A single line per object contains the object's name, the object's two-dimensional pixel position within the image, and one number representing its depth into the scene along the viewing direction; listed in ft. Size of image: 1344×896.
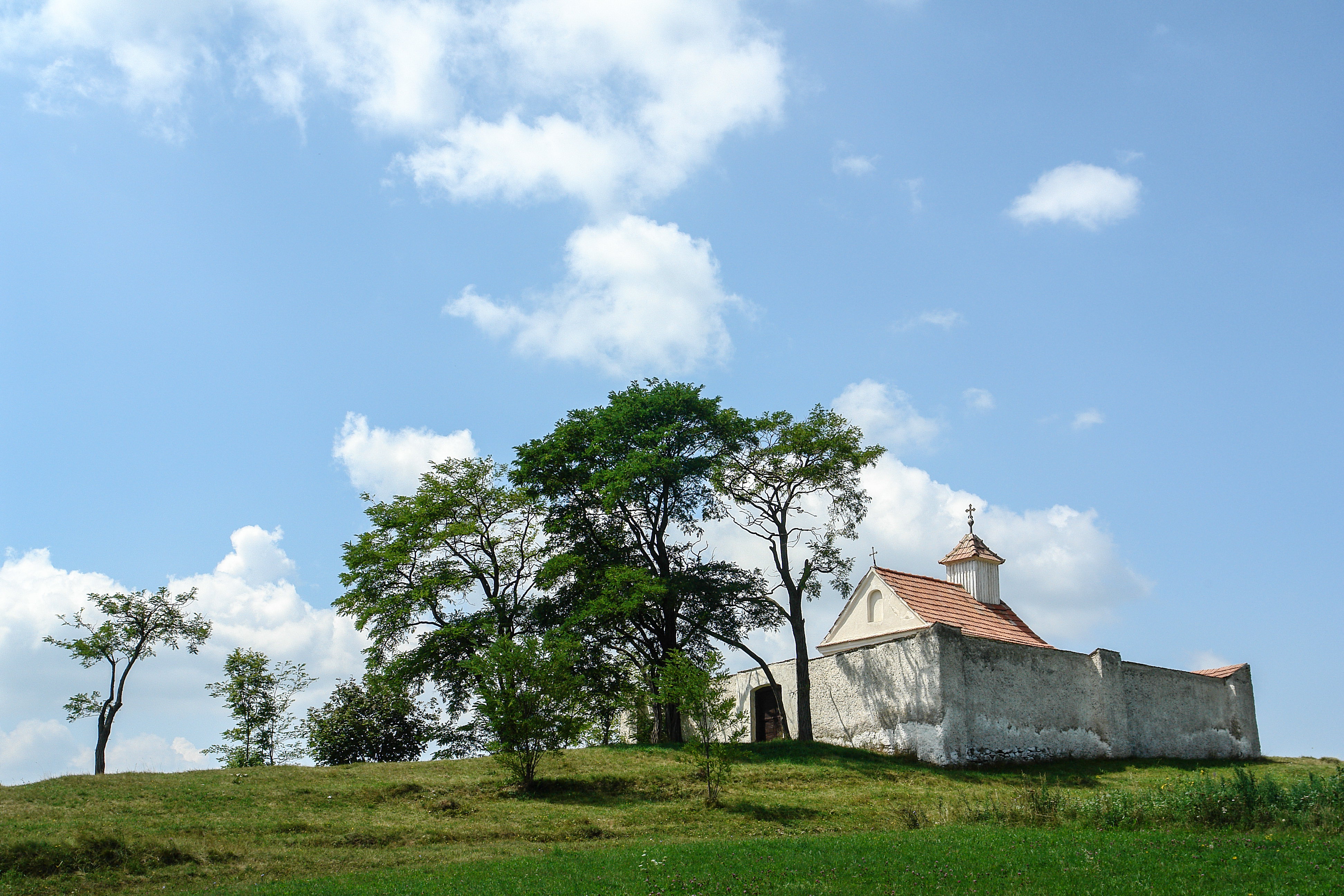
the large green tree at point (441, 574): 98.48
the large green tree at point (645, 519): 98.22
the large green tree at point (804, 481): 99.09
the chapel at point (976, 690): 87.15
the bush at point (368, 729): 119.55
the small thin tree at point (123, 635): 111.04
